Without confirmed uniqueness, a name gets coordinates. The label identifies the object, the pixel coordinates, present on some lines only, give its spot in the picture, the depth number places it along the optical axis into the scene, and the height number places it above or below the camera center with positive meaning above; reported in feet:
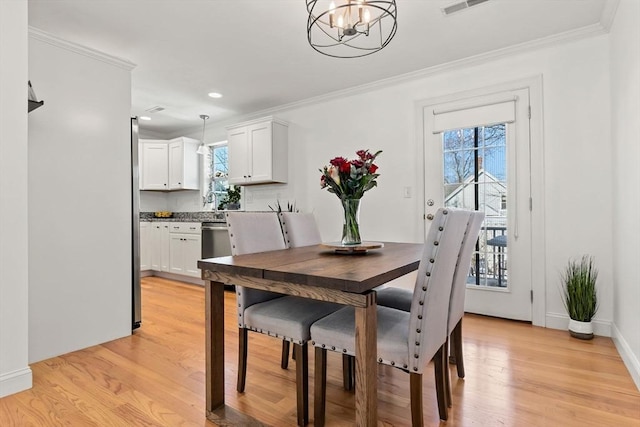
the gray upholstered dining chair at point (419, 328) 4.31 -1.61
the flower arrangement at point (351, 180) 6.15 +0.59
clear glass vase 6.33 -0.22
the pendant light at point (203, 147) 16.81 +3.38
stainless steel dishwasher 14.75 -1.14
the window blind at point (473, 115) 10.18 +2.97
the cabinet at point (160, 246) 17.07 -1.57
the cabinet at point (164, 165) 18.54 +2.70
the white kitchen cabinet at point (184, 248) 15.70 -1.57
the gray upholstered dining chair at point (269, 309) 5.24 -1.65
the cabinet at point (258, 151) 14.55 +2.72
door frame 9.67 +0.41
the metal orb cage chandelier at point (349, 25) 5.55 +4.77
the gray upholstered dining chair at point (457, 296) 5.60 -1.67
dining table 4.02 -0.94
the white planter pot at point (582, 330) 8.54 -2.97
